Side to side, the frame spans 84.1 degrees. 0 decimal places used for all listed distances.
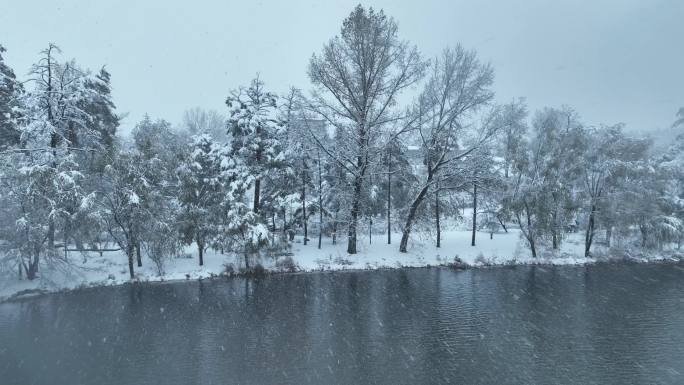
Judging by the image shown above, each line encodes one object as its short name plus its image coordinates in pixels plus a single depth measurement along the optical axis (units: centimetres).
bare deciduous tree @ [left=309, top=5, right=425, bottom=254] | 2675
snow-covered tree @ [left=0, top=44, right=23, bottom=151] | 2320
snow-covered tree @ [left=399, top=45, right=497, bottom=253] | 2708
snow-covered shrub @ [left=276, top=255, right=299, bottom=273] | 2703
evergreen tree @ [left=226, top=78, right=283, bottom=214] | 2784
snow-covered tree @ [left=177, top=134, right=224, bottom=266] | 2544
